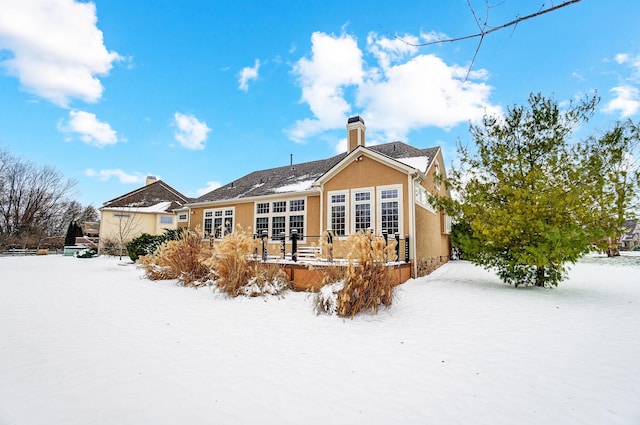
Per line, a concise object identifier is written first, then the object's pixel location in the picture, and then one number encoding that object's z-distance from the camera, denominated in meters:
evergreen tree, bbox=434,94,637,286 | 7.81
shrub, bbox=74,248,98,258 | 18.73
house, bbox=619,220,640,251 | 40.88
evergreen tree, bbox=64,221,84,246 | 27.22
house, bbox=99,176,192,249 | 23.55
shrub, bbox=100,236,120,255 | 21.56
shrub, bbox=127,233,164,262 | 13.68
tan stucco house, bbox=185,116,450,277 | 10.83
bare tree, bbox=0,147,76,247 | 27.64
